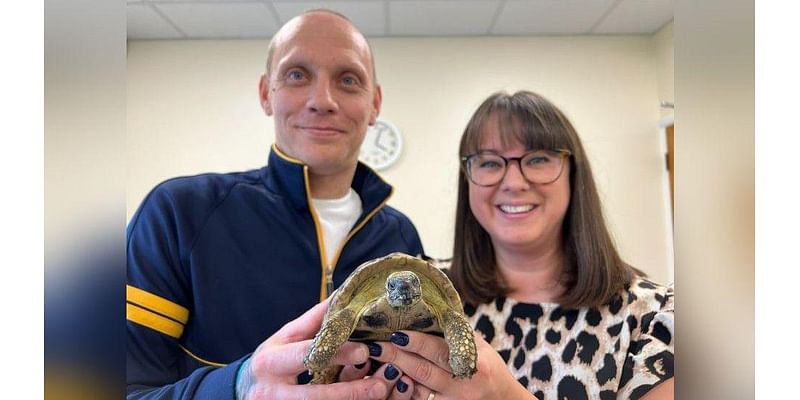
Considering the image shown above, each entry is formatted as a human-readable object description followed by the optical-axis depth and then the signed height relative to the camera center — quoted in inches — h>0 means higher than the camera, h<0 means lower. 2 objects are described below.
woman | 35.8 -7.1
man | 34.0 -2.6
